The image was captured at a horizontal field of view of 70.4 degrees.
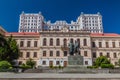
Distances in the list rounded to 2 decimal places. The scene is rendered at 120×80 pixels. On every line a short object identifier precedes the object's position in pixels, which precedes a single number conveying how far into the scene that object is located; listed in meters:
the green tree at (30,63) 20.87
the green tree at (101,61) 19.81
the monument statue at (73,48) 11.12
